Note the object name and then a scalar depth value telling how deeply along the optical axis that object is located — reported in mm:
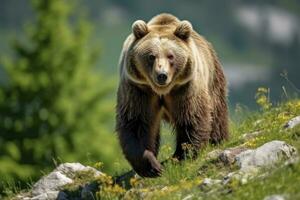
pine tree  58156
